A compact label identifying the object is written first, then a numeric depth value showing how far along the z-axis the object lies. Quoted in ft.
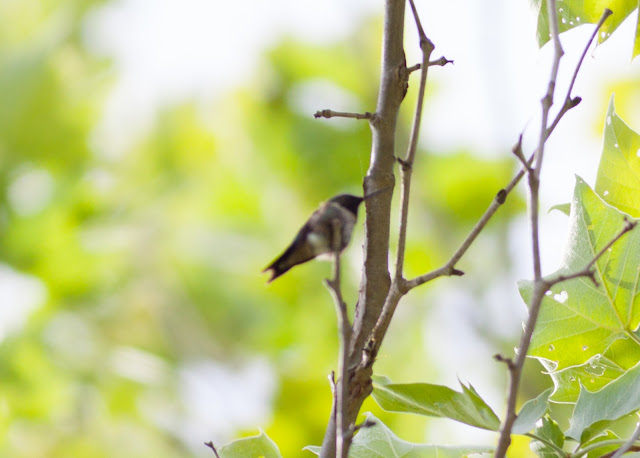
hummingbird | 21.04
